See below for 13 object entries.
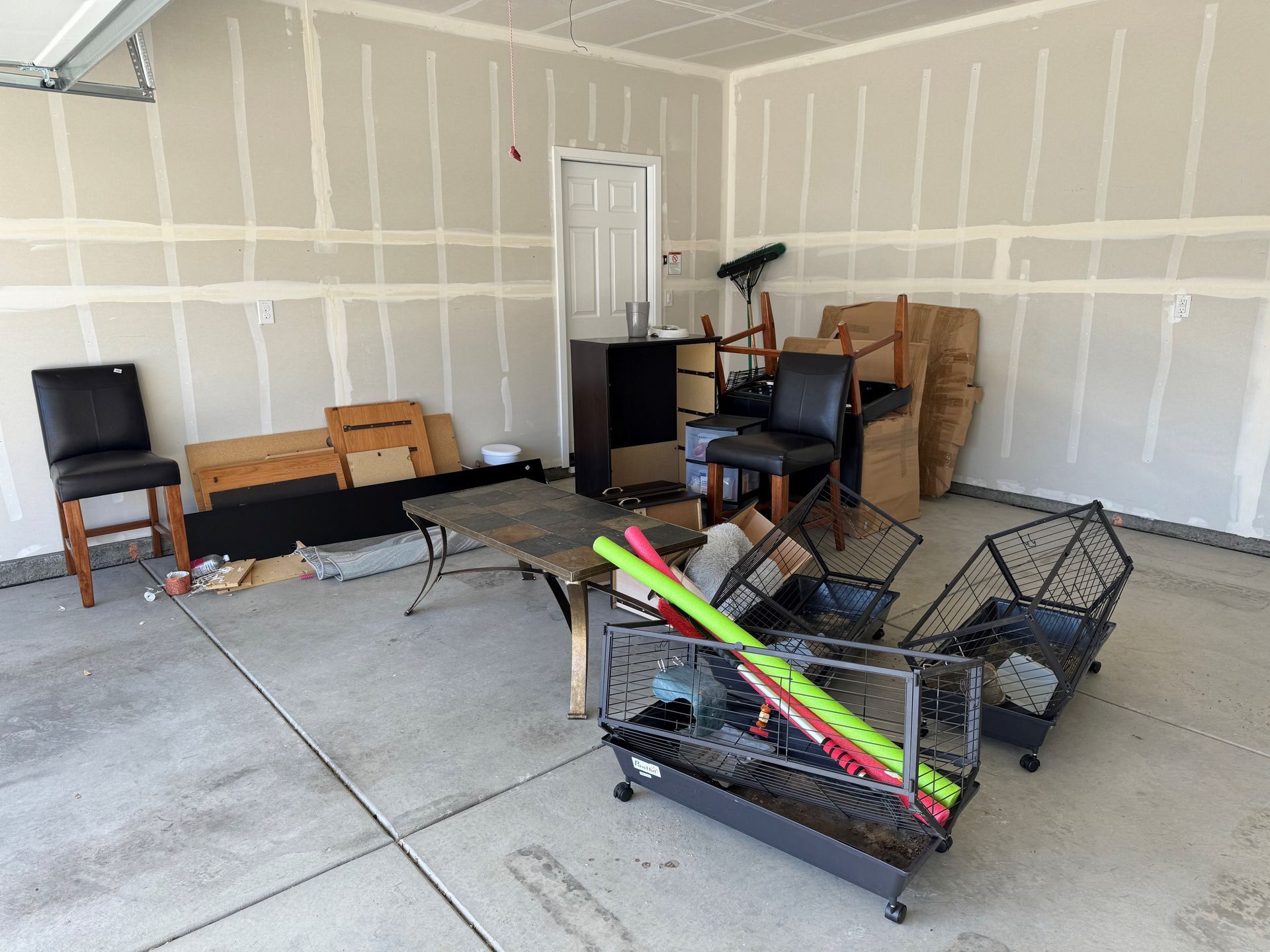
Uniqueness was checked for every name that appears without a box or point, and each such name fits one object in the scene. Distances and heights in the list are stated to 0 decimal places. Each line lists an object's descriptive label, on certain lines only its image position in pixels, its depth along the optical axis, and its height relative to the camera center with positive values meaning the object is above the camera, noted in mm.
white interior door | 5625 +347
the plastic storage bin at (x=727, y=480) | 4422 -963
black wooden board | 4035 -1092
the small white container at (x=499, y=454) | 5160 -945
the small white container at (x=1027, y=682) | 2484 -1156
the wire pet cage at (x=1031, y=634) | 2410 -1127
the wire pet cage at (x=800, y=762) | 1813 -1106
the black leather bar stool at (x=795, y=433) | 3887 -675
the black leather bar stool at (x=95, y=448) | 3539 -677
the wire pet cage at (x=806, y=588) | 2816 -1081
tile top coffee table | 2637 -800
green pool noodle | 1878 -876
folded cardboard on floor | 5051 -501
